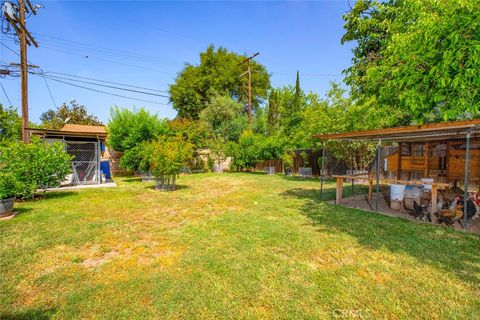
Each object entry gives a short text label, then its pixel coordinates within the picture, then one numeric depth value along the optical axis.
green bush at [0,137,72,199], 6.70
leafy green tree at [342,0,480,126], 3.87
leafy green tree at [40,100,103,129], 24.05
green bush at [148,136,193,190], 8.97
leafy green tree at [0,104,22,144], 18.93
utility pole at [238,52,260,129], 17.18
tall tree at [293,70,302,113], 17.73
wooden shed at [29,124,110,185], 10.48
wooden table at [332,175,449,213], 5.18
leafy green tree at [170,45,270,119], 25.70
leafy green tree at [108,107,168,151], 13.23
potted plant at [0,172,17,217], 5.36
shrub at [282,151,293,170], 15.26
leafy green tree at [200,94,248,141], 21.36
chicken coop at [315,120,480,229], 4.99
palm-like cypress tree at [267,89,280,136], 22.78
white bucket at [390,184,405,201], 6.06
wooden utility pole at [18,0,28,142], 9.56
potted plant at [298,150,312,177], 15.00
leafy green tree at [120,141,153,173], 11.48
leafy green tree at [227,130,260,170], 16.23
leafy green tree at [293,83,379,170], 10.55
